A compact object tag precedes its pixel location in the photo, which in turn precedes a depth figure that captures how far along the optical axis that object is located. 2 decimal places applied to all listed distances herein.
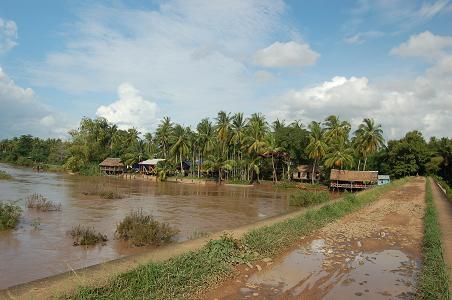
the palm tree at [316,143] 48.31
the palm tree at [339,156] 47.97
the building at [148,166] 61.90
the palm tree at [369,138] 51.78
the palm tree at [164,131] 63.69
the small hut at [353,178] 48.53
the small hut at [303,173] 56.97
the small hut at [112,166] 65.56
